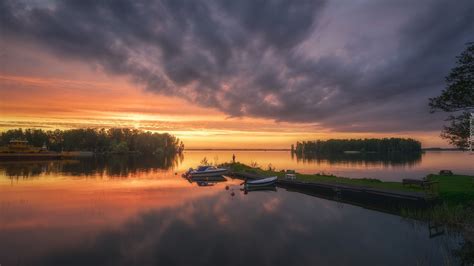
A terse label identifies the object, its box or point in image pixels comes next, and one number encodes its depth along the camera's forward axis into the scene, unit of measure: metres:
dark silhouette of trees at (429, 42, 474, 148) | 23.84
